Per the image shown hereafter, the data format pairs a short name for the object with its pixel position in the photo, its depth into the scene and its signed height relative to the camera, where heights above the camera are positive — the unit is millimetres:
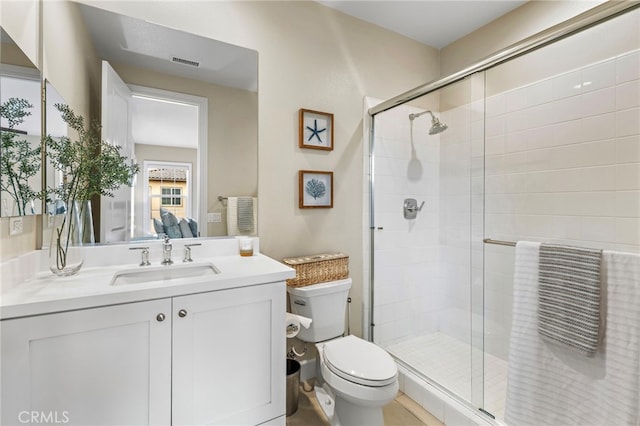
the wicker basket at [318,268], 1850 -365
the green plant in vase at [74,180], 1271 +132
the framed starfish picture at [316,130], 2021 +549
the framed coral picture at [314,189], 2025 +144
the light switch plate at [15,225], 1097 -58
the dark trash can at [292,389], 1730 -1028
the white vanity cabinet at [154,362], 940 -542
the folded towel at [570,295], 1243 -362
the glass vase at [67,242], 1229 -142
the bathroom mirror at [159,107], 1442 +543
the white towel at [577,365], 1162 -651
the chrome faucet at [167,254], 1515 -220
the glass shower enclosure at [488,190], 1662 +139
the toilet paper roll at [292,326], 1645 -629
